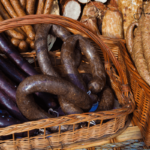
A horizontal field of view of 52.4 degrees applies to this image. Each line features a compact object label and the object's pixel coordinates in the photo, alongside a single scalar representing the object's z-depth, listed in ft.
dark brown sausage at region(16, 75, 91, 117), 2.95
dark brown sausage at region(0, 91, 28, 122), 3.49
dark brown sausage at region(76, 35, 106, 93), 4.10
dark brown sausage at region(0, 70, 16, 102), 3.58
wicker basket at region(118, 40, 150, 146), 3.46
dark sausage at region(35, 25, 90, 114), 3.91
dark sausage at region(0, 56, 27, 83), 3.95
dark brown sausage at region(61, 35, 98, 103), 3.91
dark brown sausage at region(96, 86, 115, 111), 3.79
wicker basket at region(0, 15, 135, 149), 2.85
